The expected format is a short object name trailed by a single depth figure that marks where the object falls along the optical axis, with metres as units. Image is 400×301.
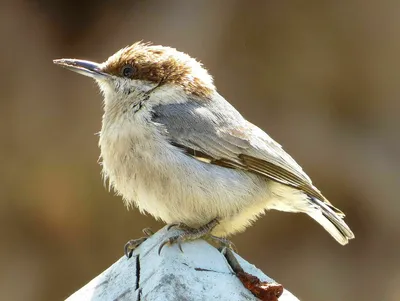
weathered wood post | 5.20
